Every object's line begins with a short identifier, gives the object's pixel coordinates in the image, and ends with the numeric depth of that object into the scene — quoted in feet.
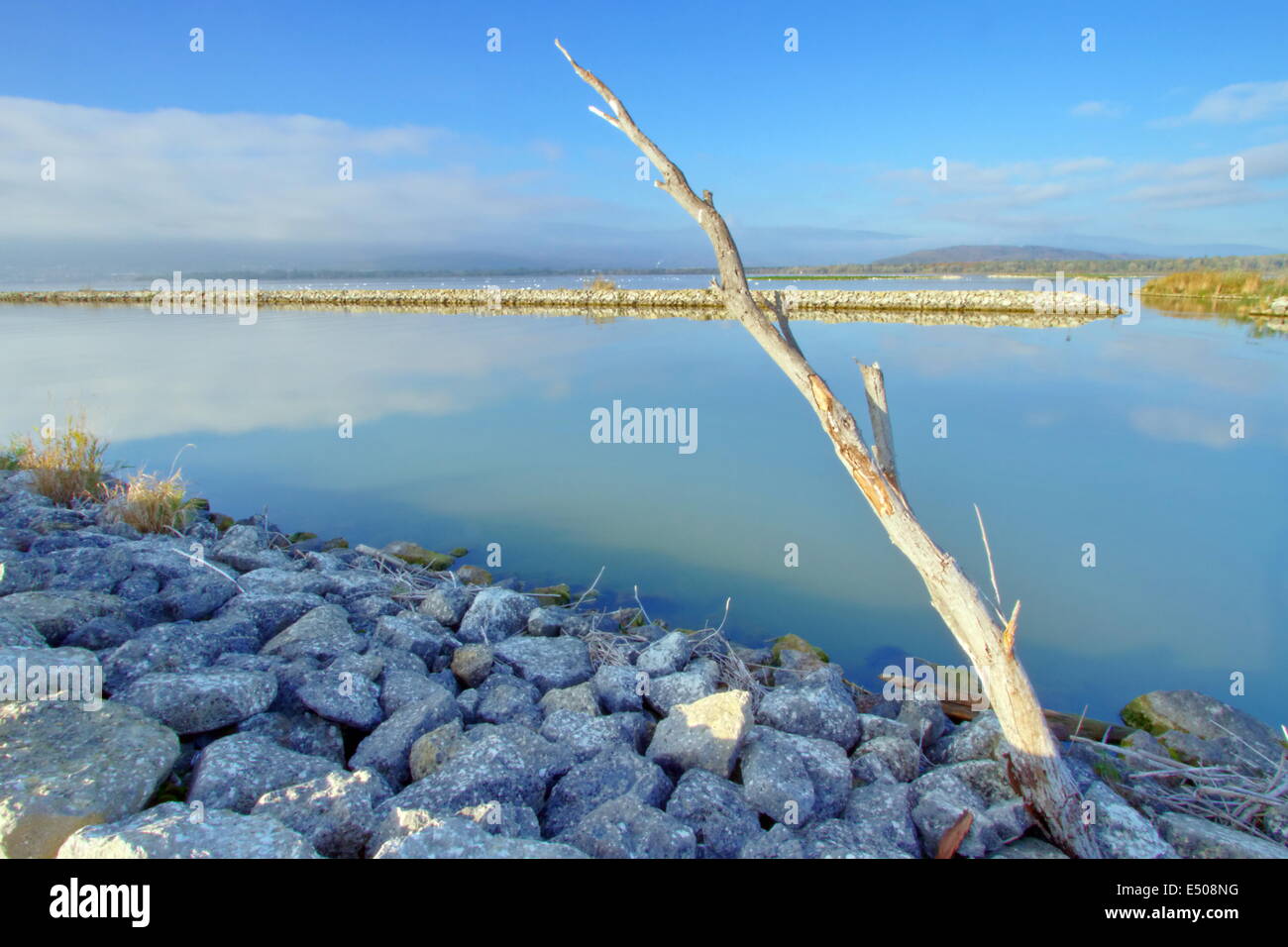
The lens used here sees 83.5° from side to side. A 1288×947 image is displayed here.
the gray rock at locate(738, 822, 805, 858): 6.84
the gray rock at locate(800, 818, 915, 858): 7.00
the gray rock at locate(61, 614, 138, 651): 9.98
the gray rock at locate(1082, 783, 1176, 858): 7.34
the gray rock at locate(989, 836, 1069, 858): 7.23
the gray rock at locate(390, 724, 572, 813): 7.39
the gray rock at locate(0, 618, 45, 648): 8.83
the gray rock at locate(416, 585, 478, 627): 13.30
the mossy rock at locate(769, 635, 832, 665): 13.62
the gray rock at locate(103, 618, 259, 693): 9.01
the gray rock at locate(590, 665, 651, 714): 10.43
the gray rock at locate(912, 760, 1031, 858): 7.30
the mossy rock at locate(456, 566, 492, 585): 17.26
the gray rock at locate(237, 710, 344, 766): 8.73
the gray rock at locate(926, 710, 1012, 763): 9.13
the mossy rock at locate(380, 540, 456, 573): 18.28
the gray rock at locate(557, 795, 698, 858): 6.82
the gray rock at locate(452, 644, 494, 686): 11.10
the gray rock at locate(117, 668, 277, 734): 8.18
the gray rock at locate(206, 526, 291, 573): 15.53
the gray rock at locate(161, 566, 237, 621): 11.80
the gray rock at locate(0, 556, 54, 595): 11.53
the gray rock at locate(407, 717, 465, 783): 8.21
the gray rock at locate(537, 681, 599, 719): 10.00
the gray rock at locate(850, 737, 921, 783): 8.85
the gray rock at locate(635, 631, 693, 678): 11.48
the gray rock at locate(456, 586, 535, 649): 12.80
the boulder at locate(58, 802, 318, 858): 5.87
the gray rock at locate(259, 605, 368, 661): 10.64
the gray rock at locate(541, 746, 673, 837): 7.83
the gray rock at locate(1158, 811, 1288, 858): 7.30
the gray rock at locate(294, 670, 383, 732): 9.18
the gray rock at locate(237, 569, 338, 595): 13.02
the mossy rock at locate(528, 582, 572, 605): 16.07
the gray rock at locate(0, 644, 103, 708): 7.94
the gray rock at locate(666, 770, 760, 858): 7.46
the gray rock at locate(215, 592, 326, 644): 11.67
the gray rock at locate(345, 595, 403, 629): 12.83
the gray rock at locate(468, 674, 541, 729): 9.91
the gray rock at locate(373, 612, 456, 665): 11.49
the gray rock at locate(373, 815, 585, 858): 6.05
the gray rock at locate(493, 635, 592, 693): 11.24
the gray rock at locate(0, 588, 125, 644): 9.91
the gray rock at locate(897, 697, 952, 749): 9.93
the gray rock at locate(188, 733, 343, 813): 7.19
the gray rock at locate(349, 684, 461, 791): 8.52
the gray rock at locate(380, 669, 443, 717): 9.73
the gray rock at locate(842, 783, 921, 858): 7.32
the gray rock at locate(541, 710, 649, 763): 8.96
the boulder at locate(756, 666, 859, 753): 9.61
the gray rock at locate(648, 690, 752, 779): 8.63
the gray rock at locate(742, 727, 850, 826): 7.91
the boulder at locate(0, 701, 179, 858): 6.32
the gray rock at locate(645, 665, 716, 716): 10.39
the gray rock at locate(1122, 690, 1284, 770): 10.30
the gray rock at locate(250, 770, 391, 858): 6.75
